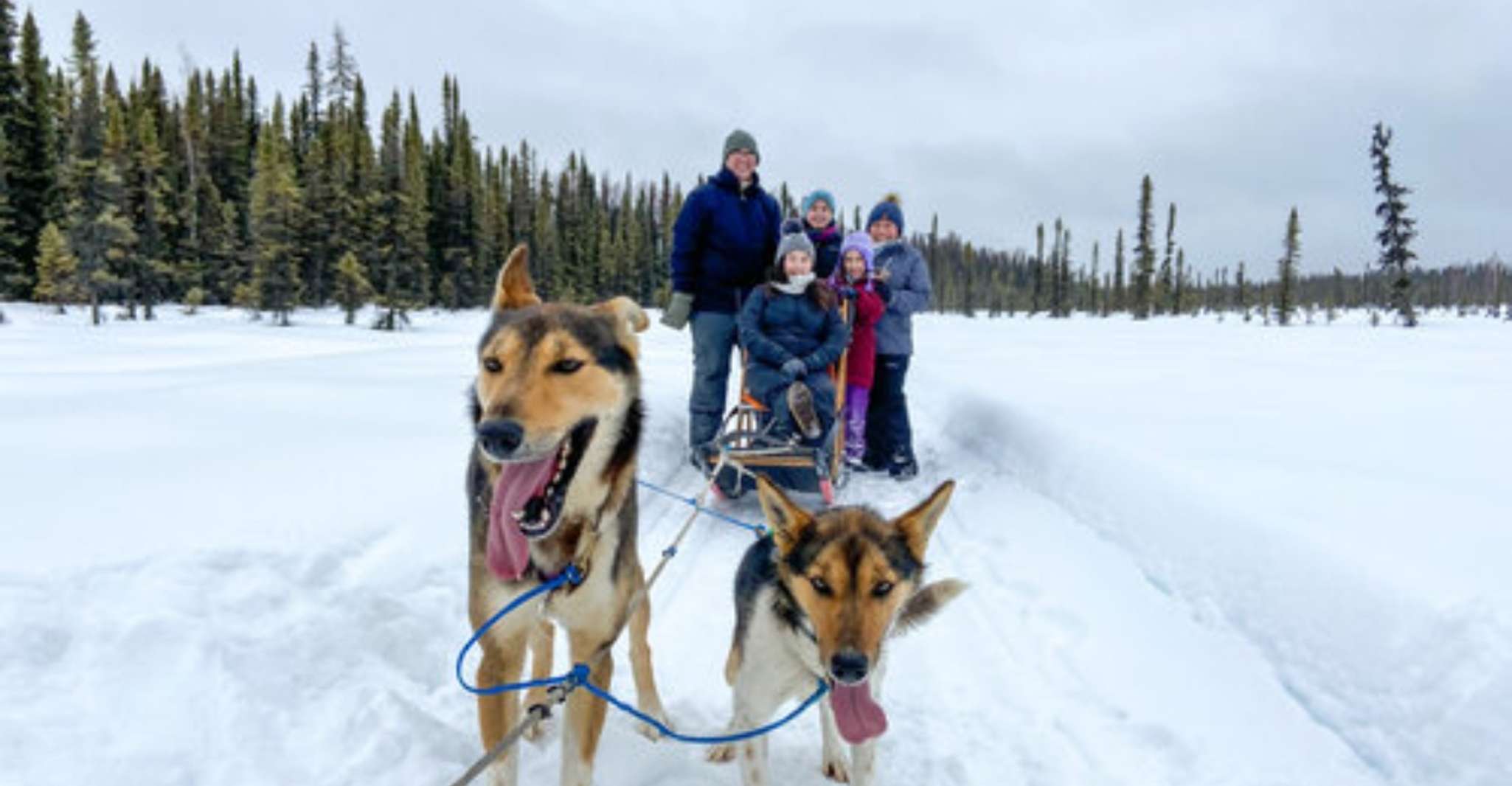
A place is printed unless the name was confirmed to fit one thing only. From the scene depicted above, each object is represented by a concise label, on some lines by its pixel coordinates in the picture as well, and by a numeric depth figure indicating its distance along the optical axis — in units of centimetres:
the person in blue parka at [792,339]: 593
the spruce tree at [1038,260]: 8194
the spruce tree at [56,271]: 2966
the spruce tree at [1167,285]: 6444
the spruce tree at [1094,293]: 9131
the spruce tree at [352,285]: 3136
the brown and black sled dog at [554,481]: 204
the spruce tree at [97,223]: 2891
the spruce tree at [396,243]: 3162
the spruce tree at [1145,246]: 6009
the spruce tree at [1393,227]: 3503
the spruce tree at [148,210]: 3247
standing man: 638
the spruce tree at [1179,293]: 6806
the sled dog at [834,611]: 228
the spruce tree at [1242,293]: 7312
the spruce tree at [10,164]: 3152
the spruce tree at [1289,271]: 4862
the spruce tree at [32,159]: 3328
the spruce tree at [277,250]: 3303
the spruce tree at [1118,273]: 7950
